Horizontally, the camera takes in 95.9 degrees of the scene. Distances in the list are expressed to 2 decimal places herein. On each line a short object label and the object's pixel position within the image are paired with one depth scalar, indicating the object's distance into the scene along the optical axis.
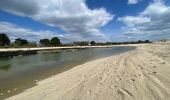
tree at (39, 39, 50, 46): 65.67
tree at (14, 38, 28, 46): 55.69
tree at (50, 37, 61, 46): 64.61
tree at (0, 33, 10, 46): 48.12
